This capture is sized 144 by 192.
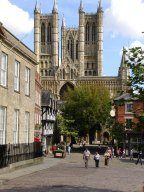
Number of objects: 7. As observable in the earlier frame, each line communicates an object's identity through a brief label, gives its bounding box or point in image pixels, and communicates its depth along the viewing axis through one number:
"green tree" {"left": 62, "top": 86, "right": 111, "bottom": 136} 92.62
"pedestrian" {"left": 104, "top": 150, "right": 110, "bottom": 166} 44.57
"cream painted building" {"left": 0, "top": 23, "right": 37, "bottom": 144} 32.50
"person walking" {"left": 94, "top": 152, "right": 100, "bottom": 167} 41.50
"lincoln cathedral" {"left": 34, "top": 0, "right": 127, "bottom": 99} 171.70
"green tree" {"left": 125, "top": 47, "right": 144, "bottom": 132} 17.33
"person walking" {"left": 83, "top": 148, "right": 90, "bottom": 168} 40.45
